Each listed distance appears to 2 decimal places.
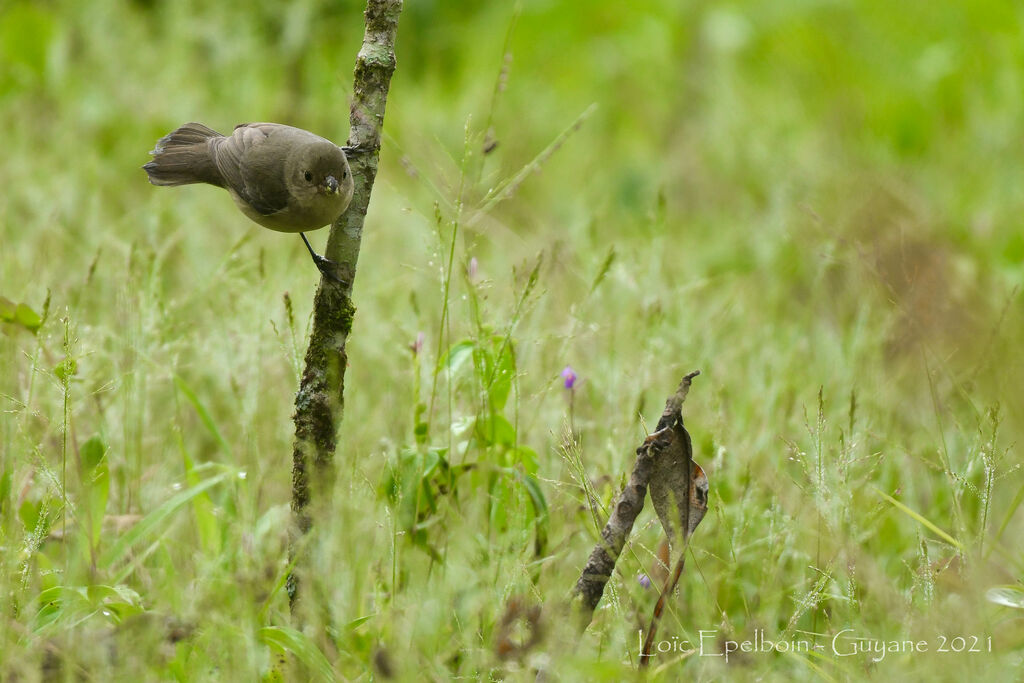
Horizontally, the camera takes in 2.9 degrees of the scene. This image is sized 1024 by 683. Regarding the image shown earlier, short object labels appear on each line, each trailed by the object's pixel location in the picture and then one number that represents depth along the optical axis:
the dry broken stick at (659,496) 9.17
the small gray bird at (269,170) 9.24
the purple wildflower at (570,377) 9.34
